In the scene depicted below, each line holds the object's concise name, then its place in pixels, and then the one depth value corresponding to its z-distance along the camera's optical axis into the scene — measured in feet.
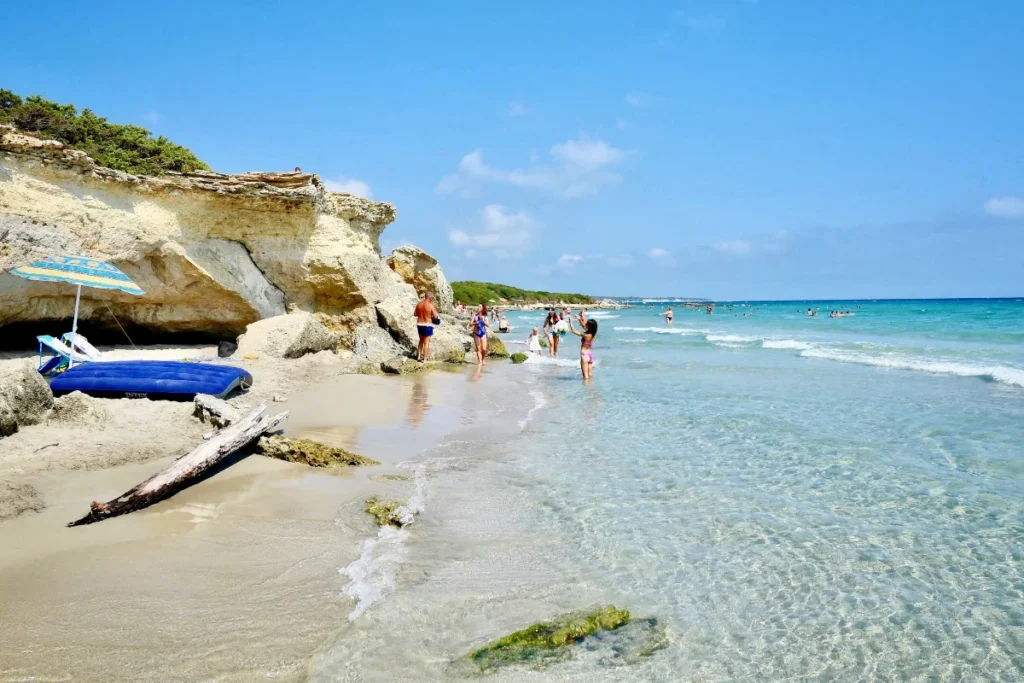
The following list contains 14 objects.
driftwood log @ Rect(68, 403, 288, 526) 15.10
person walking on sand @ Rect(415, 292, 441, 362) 51.42
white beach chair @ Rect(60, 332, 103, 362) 31.71
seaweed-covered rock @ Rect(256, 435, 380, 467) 21.02
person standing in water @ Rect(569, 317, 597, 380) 47.91
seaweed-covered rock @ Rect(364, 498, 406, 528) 16.02
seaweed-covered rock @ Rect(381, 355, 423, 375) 45.09
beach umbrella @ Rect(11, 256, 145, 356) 31.68
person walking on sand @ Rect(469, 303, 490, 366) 54.24
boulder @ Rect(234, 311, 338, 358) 41.42
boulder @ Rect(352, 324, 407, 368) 50.31
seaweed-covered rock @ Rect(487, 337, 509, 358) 65.41
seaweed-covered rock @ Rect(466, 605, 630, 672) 10.50
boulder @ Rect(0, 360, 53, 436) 19.86
